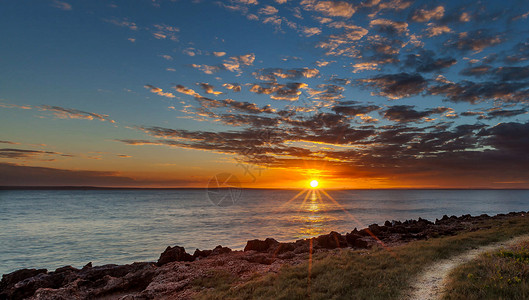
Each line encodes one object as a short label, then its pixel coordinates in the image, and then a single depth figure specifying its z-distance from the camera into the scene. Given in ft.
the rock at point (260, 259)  64.63
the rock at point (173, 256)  71.36
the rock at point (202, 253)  79.99
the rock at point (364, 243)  78.59
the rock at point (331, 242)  78.73
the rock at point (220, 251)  81.35
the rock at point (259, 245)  81.50
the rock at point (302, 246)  73.77
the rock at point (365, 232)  102.73
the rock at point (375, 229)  103.45
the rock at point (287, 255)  68.39
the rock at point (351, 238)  83.05
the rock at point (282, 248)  76.07
